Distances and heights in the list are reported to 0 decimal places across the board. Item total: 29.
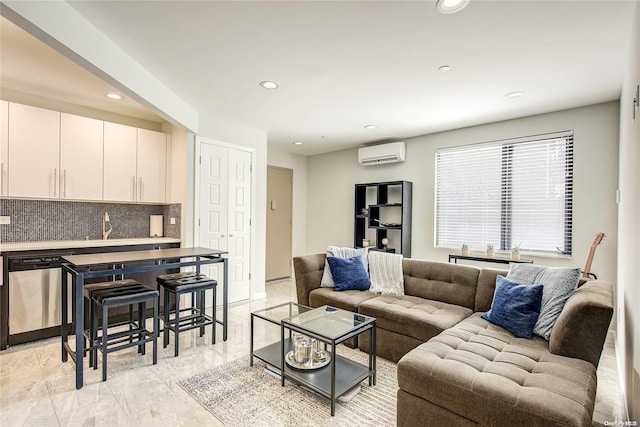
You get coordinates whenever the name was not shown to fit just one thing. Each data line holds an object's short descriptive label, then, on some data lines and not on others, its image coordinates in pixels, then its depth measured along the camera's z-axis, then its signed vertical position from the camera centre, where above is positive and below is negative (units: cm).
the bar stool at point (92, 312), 246 -84
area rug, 186 -127
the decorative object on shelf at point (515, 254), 356 -47
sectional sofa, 139 -83
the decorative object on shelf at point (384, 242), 497 -48
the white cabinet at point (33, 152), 297 +57
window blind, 352 +26
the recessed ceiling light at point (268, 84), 285 +121
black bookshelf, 470 +1
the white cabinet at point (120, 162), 360 +57
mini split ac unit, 476 +95
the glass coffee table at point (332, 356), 196 -103
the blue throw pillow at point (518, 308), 207 -66
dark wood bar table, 220 -48
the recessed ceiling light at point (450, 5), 173 +120
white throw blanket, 314 -65
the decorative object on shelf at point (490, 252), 377 -47
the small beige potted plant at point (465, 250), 402 -48
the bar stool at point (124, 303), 227 -76
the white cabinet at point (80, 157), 328 +58
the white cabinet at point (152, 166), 385 +57
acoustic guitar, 302 -37
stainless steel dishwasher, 280 -80
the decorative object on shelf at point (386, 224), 485 -18
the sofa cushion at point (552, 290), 204 -52
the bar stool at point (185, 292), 277 -82
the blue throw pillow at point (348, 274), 324 -66
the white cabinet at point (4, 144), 290 +61
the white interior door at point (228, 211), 398 +0
